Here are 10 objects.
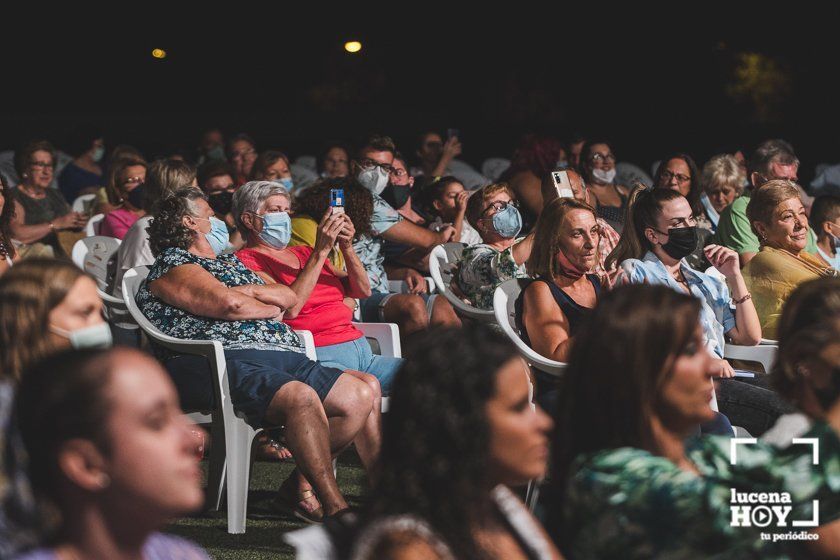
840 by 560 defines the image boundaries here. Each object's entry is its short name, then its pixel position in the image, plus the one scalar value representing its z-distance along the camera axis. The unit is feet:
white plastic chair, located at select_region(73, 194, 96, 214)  46.08
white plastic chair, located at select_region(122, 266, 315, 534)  25.09
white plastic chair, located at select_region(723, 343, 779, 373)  28.51
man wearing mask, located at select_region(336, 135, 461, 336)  34.96
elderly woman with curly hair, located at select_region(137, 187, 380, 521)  24.66
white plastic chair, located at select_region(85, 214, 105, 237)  39.37
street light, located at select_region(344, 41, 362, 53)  86.32
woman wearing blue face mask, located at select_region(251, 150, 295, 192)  42.38
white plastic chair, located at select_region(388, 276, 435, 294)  39.26
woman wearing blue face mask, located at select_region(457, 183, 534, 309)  31.56
